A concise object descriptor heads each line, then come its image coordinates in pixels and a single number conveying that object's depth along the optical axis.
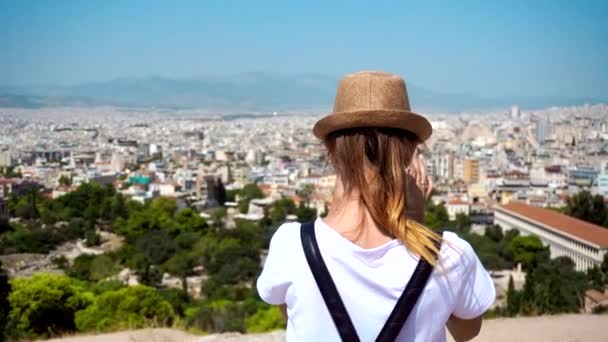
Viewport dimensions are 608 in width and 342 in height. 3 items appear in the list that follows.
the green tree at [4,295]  9.00
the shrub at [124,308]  9.21
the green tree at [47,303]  9.84
